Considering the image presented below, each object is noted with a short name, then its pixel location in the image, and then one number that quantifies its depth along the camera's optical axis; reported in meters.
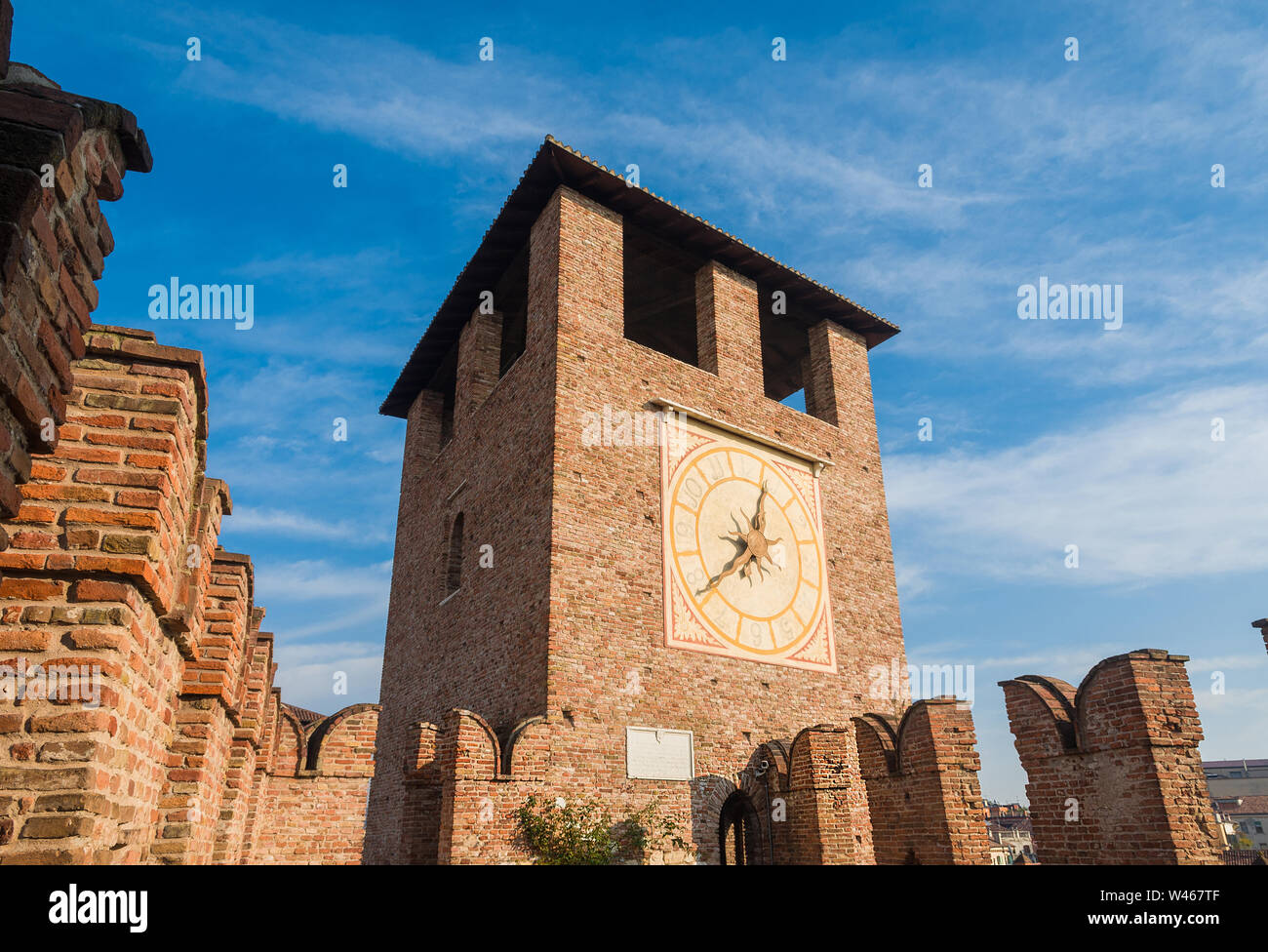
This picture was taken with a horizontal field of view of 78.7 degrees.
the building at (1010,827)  57.55
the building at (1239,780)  67.88
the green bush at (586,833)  8.50
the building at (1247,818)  54.81
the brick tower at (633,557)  9.68
